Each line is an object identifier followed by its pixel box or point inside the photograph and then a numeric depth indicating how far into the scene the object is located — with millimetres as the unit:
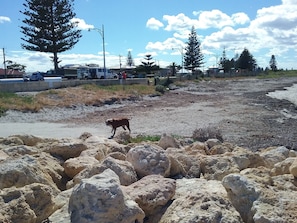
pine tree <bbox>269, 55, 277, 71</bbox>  100048
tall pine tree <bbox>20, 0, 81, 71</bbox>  34970
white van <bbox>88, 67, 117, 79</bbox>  37848
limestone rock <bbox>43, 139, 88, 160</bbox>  4498
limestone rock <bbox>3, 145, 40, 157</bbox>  4138
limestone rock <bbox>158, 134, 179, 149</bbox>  5581
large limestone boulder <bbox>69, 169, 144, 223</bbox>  2318
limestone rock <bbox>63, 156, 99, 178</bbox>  3729
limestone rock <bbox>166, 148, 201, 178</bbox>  3711
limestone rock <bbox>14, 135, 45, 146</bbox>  5428
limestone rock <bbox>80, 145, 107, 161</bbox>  4317
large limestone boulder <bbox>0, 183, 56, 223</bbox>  2351
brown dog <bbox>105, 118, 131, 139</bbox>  10431
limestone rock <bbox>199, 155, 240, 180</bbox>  3729
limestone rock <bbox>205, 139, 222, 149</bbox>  6624
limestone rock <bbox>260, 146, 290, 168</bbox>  4603
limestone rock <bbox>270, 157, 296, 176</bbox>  3576
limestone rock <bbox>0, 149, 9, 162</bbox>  3694
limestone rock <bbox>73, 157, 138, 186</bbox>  3190
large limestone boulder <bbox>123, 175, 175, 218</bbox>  2680
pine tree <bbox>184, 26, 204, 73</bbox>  64159
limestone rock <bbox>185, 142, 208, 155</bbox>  5147
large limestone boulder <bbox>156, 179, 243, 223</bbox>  2347
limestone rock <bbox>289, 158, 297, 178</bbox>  3225
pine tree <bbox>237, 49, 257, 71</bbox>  77676
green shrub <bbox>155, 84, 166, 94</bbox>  29764
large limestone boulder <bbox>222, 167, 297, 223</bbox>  2387
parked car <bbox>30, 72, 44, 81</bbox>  31887
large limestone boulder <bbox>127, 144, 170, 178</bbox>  3457
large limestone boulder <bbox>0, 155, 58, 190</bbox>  2918
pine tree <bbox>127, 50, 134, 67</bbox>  82202
